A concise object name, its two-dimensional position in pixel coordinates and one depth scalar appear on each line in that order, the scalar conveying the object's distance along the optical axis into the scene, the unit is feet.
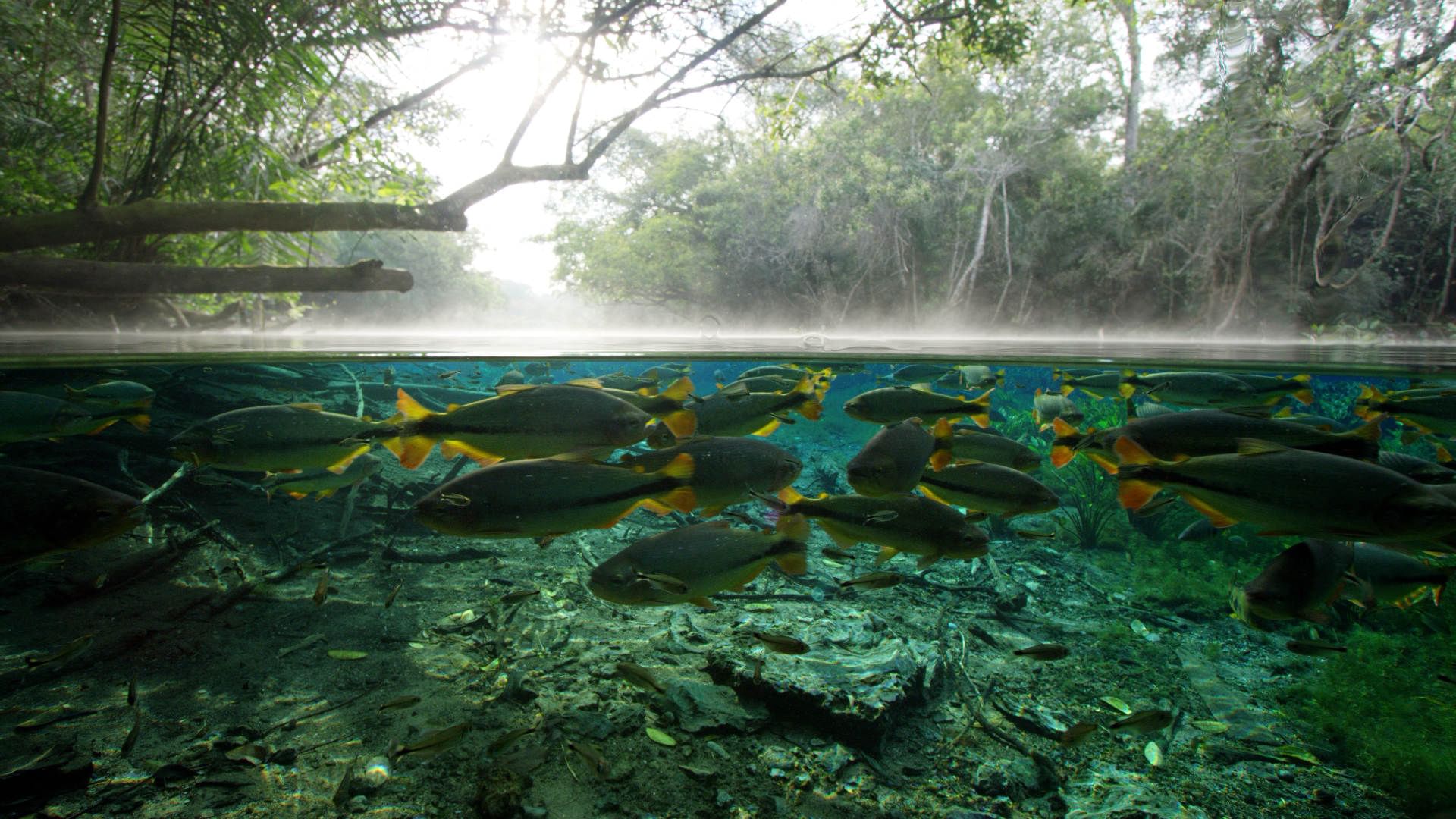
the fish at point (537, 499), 7.00
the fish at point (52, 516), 6.40
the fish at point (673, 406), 8.95
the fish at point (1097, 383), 16.37
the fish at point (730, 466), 8.20
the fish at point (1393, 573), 10.57
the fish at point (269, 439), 9.04
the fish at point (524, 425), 7.89
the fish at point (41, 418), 10.11
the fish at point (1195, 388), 14.16
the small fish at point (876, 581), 9.22
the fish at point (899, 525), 8.84
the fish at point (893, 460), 8.67
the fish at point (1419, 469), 9.13
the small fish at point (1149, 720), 8.71
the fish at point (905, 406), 11.56
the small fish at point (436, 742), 7.23
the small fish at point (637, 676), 8.63
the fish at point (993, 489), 9.89
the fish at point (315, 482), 12.32
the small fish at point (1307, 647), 9.33
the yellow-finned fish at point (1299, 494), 6.26
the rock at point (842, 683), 10.62
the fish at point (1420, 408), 12.44
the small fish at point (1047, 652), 10.06
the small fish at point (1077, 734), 9.15
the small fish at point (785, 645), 8.74
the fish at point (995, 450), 11.48
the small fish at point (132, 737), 8.38
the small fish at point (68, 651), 8.60
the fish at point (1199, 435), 8.55
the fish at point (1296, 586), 8.11
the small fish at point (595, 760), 8.37
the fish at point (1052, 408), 16.38
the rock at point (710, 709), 10.77
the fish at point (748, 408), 10.36
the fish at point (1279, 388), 14.01
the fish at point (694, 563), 7.77
